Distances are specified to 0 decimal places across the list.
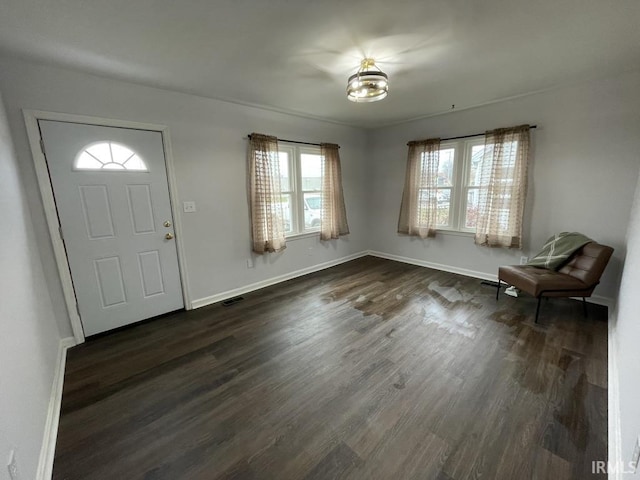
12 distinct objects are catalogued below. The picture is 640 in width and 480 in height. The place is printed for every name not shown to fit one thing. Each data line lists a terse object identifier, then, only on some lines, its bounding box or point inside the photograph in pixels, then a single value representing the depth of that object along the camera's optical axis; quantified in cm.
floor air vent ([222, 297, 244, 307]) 327
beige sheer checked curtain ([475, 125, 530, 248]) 328
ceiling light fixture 218
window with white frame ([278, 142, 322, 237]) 396
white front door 233
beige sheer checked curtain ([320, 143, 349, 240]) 429
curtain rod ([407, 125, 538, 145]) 364
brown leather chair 259
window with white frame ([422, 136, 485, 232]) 381
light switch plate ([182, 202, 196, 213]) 298
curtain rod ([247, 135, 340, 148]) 372
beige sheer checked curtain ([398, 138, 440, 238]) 411
